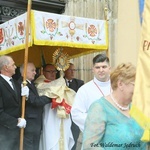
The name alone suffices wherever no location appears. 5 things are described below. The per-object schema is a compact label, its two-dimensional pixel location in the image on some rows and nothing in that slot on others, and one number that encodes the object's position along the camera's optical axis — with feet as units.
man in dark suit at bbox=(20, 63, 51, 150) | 14.48
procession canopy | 14.06
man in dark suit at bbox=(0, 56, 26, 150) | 13.64
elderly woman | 7.38
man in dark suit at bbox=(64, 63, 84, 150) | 16.98
